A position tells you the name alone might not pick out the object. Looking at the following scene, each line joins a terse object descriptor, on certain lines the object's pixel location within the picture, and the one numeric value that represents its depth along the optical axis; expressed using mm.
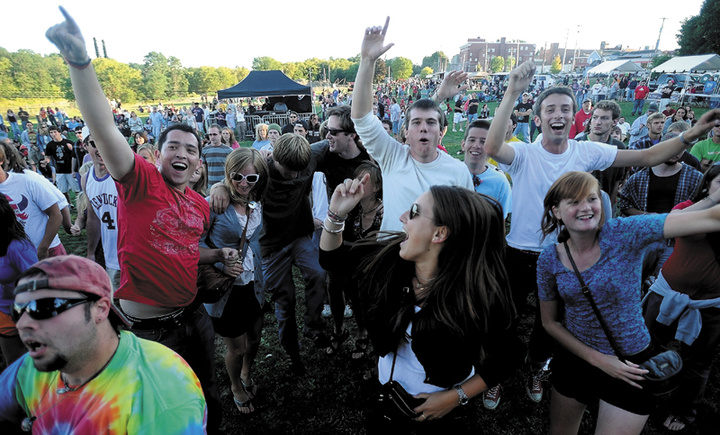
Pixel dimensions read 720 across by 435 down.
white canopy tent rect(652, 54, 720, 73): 25817
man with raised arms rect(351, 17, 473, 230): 2645
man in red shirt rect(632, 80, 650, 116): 19828
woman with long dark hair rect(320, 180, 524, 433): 1741
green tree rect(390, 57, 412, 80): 100625
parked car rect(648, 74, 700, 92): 31025
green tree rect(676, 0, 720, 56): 37594
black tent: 19266
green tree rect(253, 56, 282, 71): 111700
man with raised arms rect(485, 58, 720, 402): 2980
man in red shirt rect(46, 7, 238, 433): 2004
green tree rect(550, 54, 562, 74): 94938
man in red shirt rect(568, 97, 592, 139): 9080
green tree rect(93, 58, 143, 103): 57844
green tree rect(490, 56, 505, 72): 110925
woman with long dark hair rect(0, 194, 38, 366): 2469
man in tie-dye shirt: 1205
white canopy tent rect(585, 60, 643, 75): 33250
